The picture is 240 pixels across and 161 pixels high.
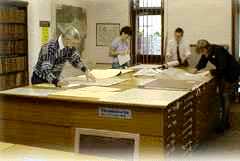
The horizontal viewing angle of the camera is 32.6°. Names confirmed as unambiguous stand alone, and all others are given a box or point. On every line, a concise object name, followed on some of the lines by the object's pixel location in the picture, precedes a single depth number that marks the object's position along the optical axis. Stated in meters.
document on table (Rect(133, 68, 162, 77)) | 3.81
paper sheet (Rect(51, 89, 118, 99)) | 2.54
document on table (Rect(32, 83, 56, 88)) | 2.94
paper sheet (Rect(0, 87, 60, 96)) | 2.60
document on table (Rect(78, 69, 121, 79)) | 3.60
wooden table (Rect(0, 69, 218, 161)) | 2.29
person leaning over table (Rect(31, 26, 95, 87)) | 2.87
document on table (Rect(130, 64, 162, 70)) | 4.33
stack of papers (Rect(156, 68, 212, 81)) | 3.47
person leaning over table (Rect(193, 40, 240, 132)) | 4.04
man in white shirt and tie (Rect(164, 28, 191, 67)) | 5.31
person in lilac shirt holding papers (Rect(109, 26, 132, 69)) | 4.50
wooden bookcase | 5.14
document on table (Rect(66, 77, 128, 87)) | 3.08
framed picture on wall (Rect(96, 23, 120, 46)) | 6.30
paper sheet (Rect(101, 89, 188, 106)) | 2.32
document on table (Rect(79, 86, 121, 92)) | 2.78
